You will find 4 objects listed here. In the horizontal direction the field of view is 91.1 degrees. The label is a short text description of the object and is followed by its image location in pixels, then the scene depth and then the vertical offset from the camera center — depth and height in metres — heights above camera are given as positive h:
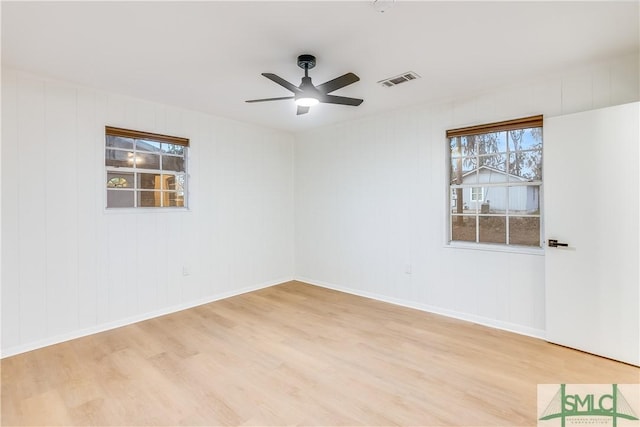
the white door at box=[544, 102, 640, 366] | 2.55 -0.17
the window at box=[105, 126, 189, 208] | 3.49 +0.51
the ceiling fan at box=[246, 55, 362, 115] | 2.47 +1.01
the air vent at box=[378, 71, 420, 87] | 3.00 +1.31
